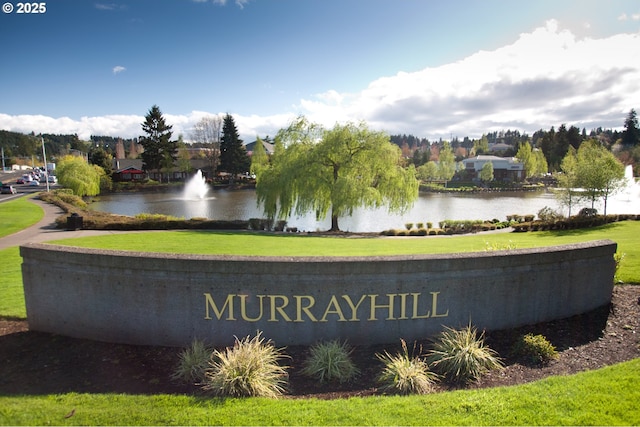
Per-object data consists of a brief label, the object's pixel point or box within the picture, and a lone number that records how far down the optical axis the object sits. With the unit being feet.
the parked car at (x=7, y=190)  161.99
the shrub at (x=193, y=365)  17.89
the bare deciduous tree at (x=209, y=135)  296.30
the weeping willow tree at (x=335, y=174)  84.53
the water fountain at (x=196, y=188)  192.72
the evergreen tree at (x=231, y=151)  247.09
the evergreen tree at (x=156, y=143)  245.45
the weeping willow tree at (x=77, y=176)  159.63
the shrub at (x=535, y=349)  19.14
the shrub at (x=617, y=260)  29.58
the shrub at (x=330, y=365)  17.94
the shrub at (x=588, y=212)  98.32
